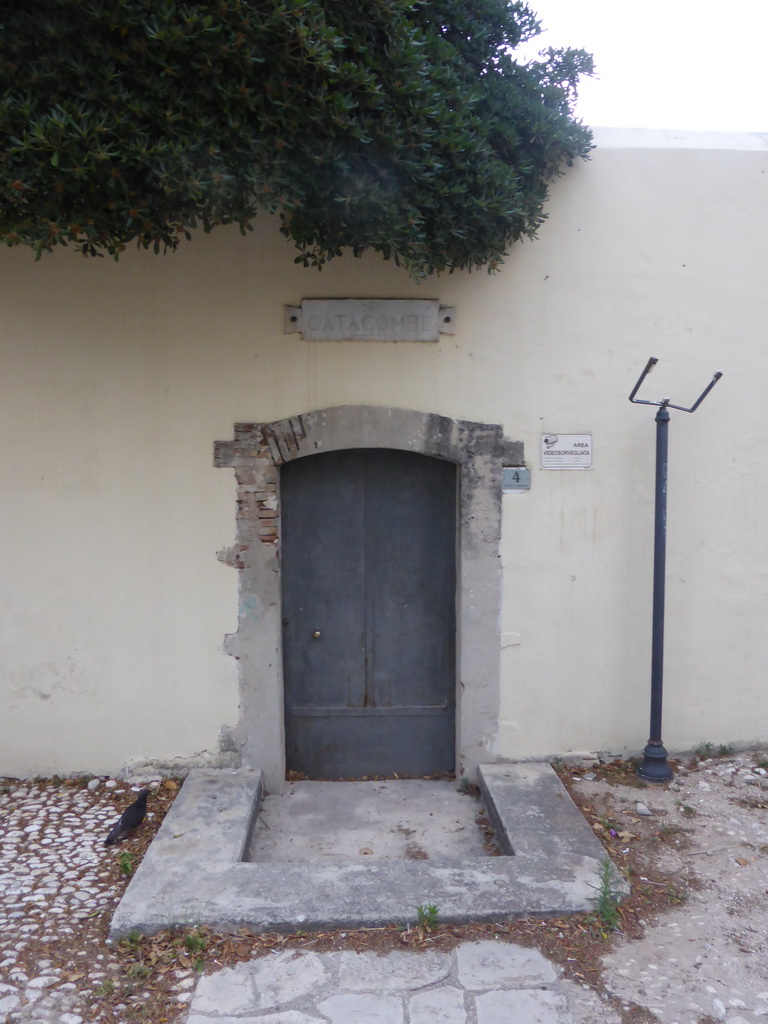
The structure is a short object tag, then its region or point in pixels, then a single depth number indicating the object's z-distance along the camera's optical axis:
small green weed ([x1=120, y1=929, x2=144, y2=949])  3.33
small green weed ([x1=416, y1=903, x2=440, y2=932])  3.41
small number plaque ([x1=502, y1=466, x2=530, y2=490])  4.79
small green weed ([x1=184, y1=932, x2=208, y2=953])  3.29
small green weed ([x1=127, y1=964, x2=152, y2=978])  3.16
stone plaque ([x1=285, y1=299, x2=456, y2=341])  4.65
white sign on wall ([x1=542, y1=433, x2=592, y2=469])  4.79
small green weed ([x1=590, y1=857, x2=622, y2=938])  3.44
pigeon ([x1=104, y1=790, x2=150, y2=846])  4.11
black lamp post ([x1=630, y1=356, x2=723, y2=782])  4.62
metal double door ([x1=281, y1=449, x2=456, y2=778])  4.98
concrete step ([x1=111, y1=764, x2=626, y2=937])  3.43
